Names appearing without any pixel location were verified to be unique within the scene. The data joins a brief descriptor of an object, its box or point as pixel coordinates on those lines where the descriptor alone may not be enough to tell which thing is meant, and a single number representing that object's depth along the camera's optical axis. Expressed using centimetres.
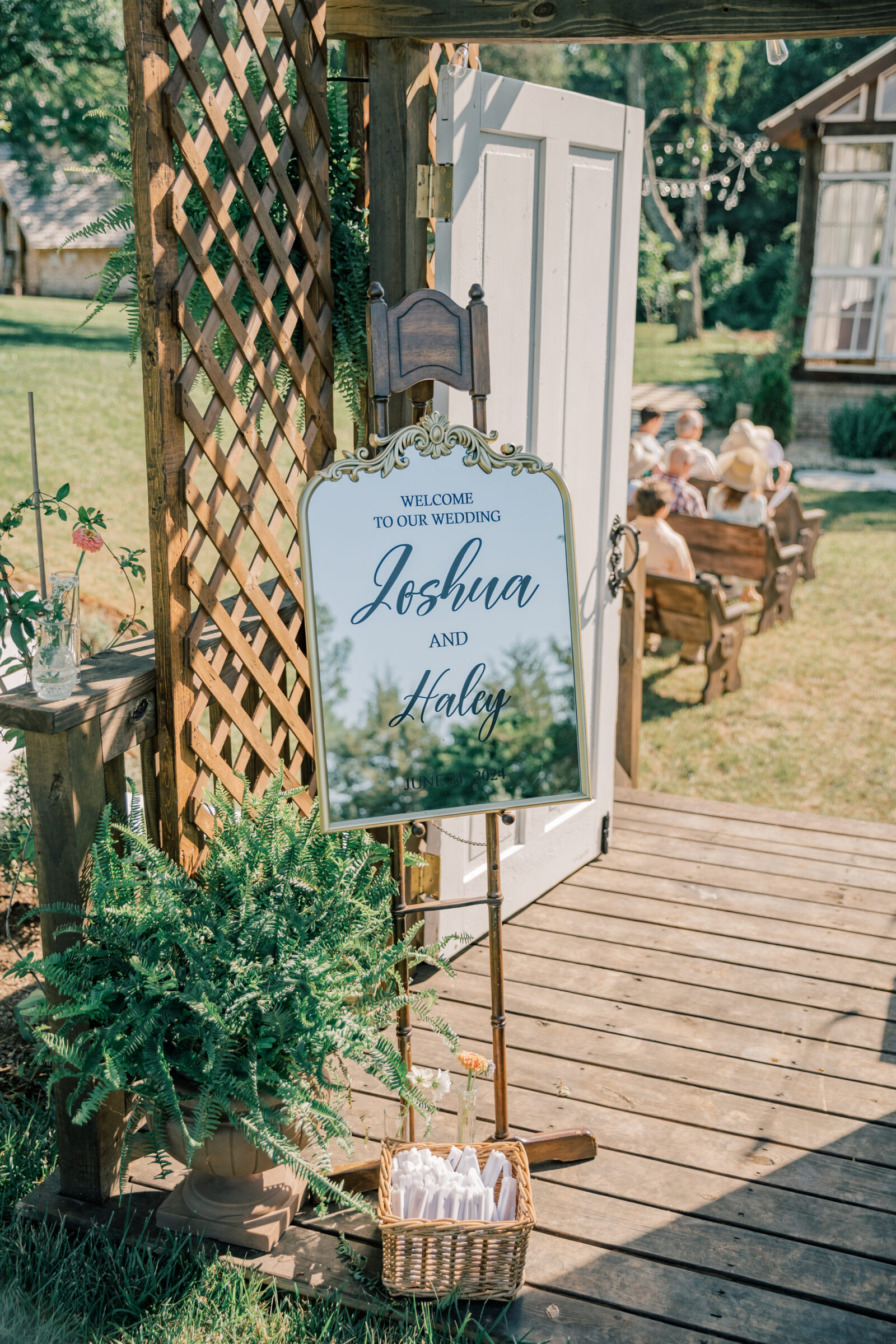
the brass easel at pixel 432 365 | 208
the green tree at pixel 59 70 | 1285
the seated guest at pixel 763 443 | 705
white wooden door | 268
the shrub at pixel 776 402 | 1200
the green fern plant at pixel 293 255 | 236
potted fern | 194
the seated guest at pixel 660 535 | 586
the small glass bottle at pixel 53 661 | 204
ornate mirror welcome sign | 203
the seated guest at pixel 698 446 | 722
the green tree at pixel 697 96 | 1859
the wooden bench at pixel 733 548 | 643
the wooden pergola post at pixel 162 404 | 195
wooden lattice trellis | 205
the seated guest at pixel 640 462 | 675
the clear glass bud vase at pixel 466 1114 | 218
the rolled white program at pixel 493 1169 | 213
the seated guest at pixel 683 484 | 664
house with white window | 1248
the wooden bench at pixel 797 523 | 722
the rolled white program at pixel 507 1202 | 209
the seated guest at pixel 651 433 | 707
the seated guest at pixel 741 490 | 641
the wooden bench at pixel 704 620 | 570
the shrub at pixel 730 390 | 1339
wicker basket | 196
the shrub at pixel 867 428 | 1201
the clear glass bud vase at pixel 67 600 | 210
